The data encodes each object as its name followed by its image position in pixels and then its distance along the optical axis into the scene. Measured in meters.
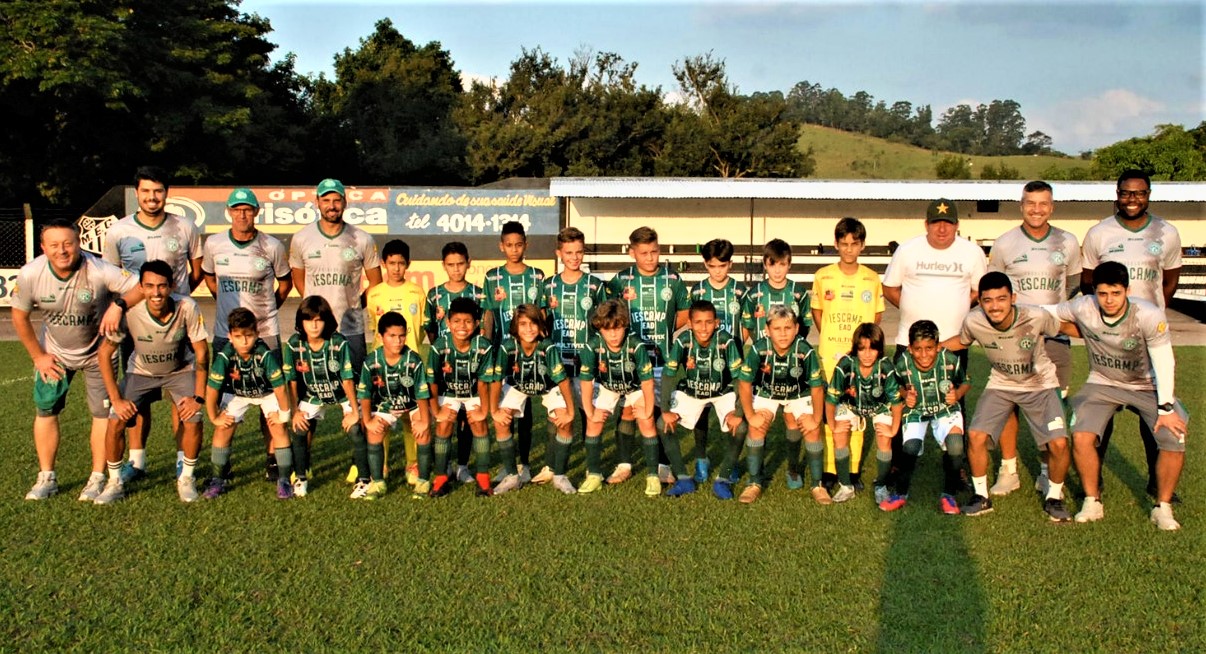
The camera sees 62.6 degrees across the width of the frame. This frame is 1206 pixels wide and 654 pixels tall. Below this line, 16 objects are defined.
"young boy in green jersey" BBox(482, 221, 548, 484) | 7.19
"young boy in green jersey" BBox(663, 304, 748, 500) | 6.57
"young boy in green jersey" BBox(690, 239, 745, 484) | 6.80
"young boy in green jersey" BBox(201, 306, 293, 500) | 6.45
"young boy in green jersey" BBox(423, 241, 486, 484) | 6.98
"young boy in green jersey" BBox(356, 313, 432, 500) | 6.52
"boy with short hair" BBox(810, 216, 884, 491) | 6.67
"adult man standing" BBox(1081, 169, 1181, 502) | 6.43
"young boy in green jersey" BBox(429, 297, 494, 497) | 6.59
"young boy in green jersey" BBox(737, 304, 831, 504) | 6.52
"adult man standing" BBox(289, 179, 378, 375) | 7.04
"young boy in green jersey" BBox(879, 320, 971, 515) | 6.23
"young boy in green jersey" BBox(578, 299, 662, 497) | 6.60
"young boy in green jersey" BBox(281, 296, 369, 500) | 6.54
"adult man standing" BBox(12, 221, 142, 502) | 6.23
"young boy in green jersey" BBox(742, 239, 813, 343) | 6.79
